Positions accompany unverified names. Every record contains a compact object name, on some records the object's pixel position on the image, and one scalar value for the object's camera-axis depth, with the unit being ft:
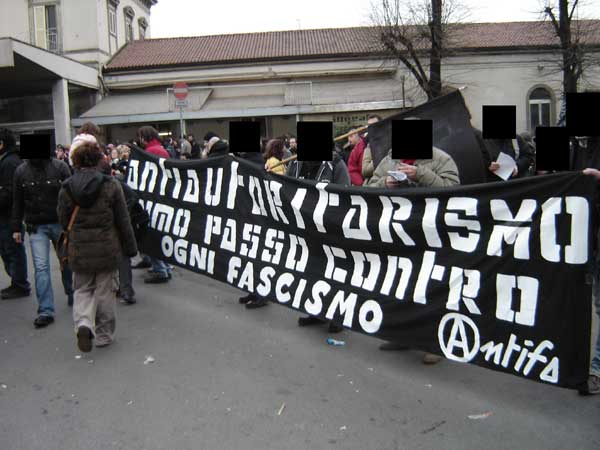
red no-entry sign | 42.47
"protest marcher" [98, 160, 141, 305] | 20.16
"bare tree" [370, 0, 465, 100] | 76.02
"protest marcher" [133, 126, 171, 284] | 23.15
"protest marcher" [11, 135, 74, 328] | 18.39
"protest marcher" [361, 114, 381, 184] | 18.95
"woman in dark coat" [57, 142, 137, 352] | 15.44
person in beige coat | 14.33
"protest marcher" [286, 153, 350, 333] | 17.90
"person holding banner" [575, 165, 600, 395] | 12.23
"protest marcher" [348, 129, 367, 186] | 23.29
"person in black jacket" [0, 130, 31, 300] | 20.26
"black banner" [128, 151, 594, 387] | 10.80
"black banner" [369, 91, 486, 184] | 15.58
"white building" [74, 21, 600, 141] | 83.82
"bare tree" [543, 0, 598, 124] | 64.39
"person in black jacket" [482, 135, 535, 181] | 19.12
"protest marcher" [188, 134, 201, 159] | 43.60
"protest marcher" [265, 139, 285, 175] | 21.63
